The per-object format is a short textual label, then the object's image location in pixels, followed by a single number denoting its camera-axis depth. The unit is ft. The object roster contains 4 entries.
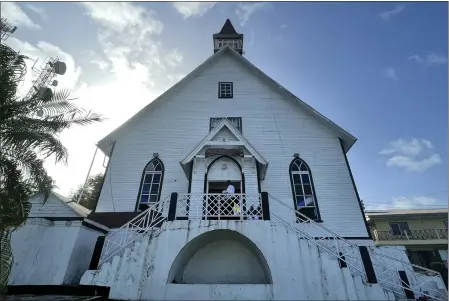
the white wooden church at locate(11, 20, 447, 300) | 23.06
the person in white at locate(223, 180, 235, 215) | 28.72
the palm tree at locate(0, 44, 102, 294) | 24.59
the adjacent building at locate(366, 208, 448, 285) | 84.84
